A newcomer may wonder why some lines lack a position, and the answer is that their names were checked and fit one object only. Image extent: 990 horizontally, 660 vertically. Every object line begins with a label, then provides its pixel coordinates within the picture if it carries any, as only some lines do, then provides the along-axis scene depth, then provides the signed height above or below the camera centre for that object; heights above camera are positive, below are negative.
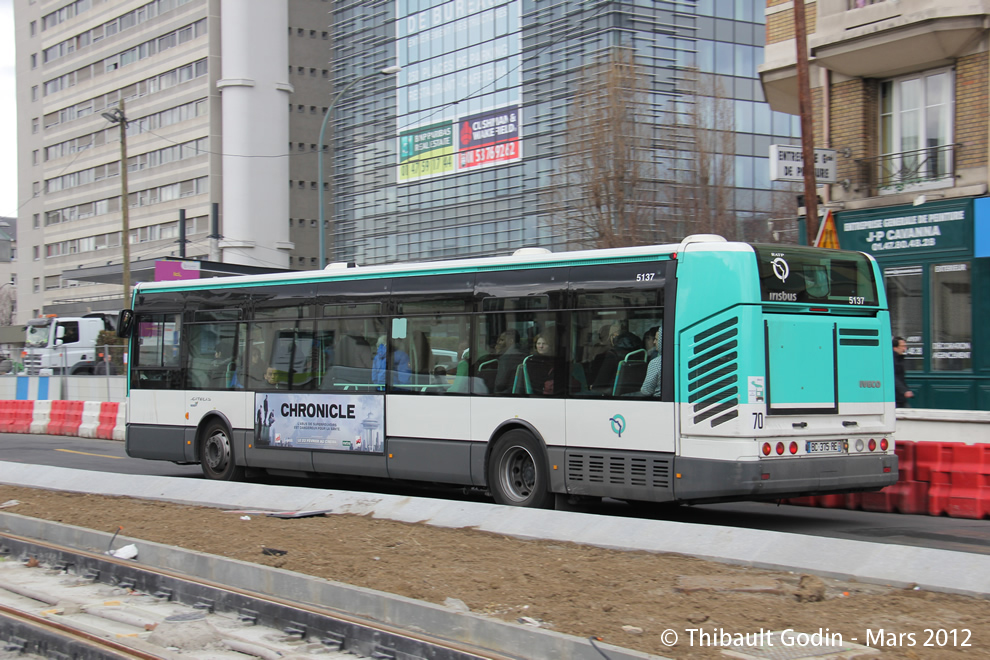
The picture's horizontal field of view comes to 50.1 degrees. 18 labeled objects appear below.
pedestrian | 14.77 -0.56
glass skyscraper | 31.25 +8.77
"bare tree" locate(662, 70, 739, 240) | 33.09 +5.60
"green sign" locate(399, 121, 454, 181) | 52.19 +9.45
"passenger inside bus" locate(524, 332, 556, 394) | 11.30 -0.29
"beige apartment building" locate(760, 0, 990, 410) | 19.91 +3.57
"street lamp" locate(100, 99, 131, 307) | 35.12 +5.15
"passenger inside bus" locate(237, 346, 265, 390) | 14.55 -0.47
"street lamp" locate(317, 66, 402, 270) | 24.75 +2.61
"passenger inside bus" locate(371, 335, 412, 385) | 12.80 -0.32
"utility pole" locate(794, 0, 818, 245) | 17.61 +3.84
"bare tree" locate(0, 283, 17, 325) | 117.06 +4.13
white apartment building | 74.81 +15.88
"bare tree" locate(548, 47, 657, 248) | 30.28 +5.09
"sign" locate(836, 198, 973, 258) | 20.25 +2.19
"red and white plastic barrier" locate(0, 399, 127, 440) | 25.16 -1.98
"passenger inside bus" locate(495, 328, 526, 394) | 11.64 -0.21
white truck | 37.17 -0.08
